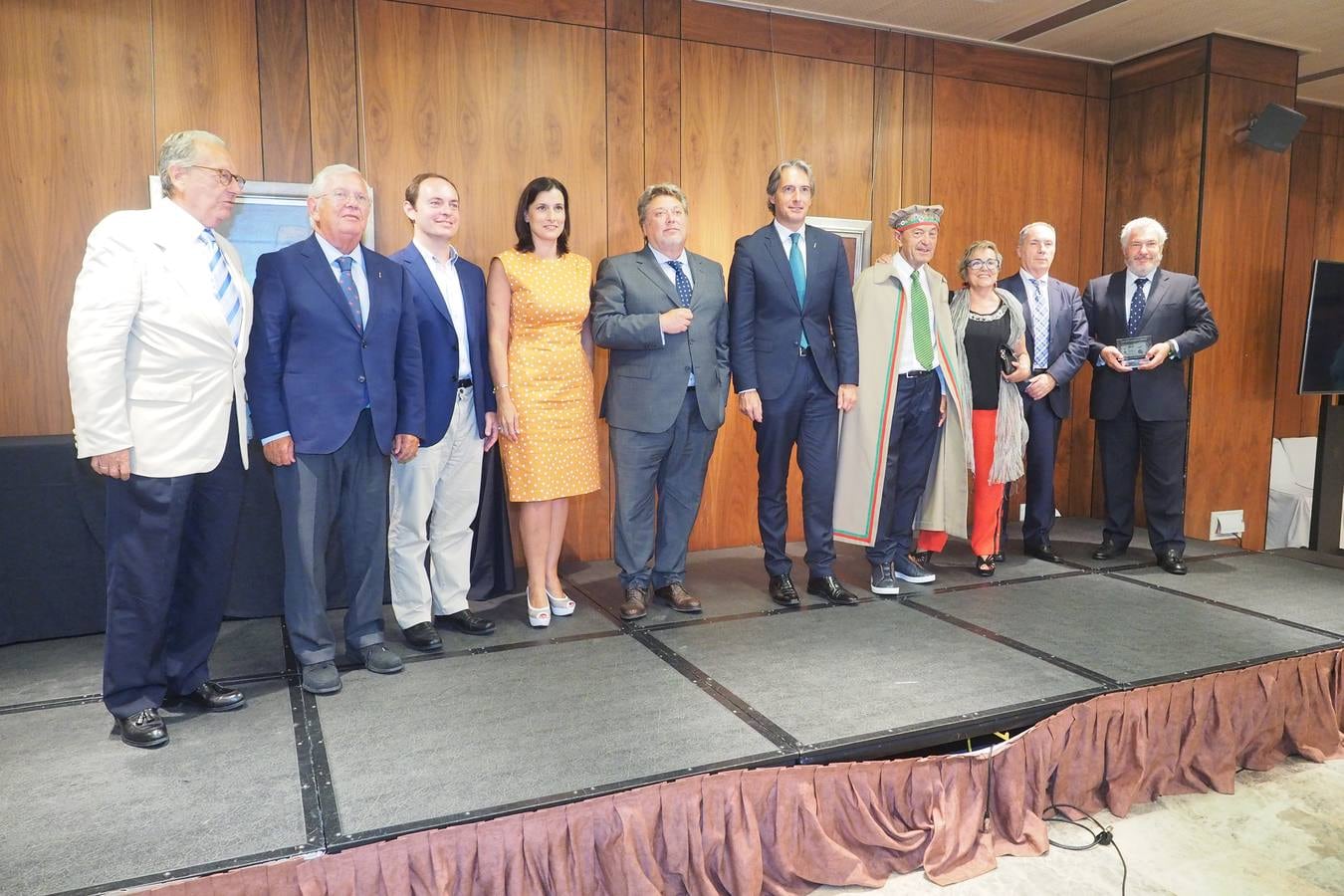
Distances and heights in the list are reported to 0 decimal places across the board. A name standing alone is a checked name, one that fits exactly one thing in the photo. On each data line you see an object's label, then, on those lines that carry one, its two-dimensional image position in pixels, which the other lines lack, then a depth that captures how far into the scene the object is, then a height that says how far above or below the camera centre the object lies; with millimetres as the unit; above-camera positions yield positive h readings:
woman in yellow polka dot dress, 3258 -117
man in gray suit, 3352 -156
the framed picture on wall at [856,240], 4895 +510
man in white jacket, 2289 -150
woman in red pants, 4039 -103
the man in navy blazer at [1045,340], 4254 -8
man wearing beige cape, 3713 -230
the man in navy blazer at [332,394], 2656 -174
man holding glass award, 4227 -139
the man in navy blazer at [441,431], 3072 -325
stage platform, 2082 -1063
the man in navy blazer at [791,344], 3516 -29
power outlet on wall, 5430 -1071
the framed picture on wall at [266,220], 3781 +458
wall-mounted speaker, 5090 +1151
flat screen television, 5219 +17
